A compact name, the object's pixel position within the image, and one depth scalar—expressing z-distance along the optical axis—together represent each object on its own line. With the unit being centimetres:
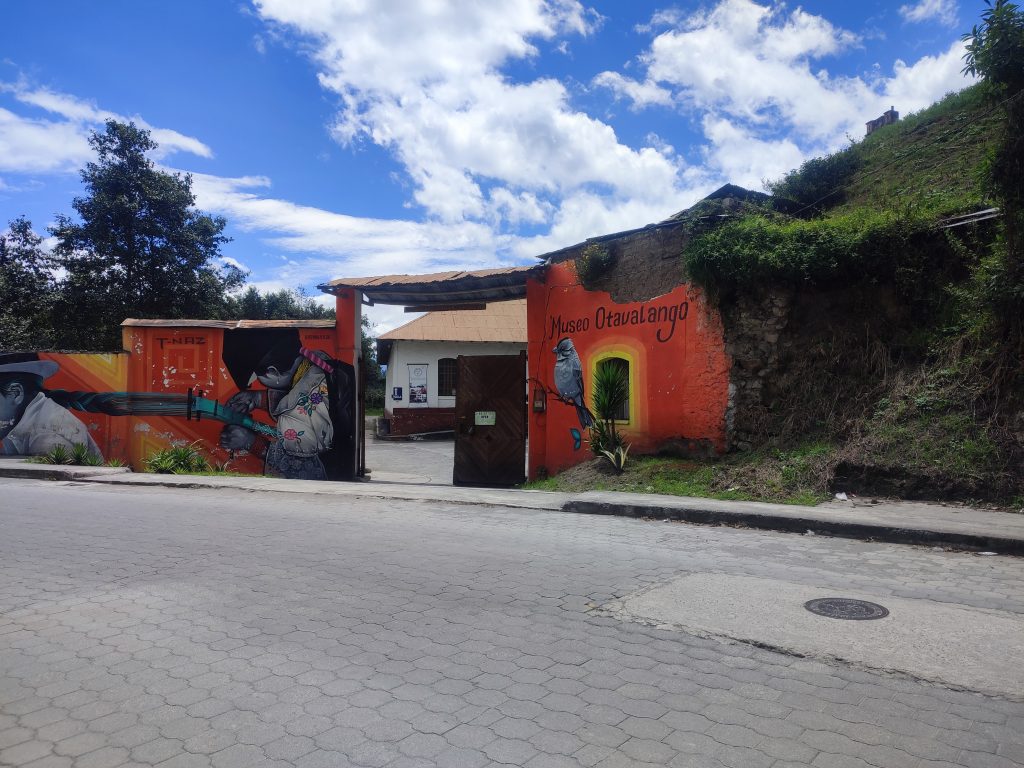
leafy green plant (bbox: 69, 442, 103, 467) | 1597
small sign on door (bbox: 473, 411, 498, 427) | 1461
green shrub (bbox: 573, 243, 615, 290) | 1345
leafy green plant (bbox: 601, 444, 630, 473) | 1219
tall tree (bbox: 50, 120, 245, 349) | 2511
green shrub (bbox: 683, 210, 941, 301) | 1047
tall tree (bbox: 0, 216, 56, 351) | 2411
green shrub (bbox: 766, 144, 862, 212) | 1850
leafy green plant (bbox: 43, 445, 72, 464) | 1579
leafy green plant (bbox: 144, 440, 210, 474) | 1527
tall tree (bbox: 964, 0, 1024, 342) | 872
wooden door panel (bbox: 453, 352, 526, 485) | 1457
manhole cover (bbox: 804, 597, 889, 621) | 485
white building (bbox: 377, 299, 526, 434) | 2866
